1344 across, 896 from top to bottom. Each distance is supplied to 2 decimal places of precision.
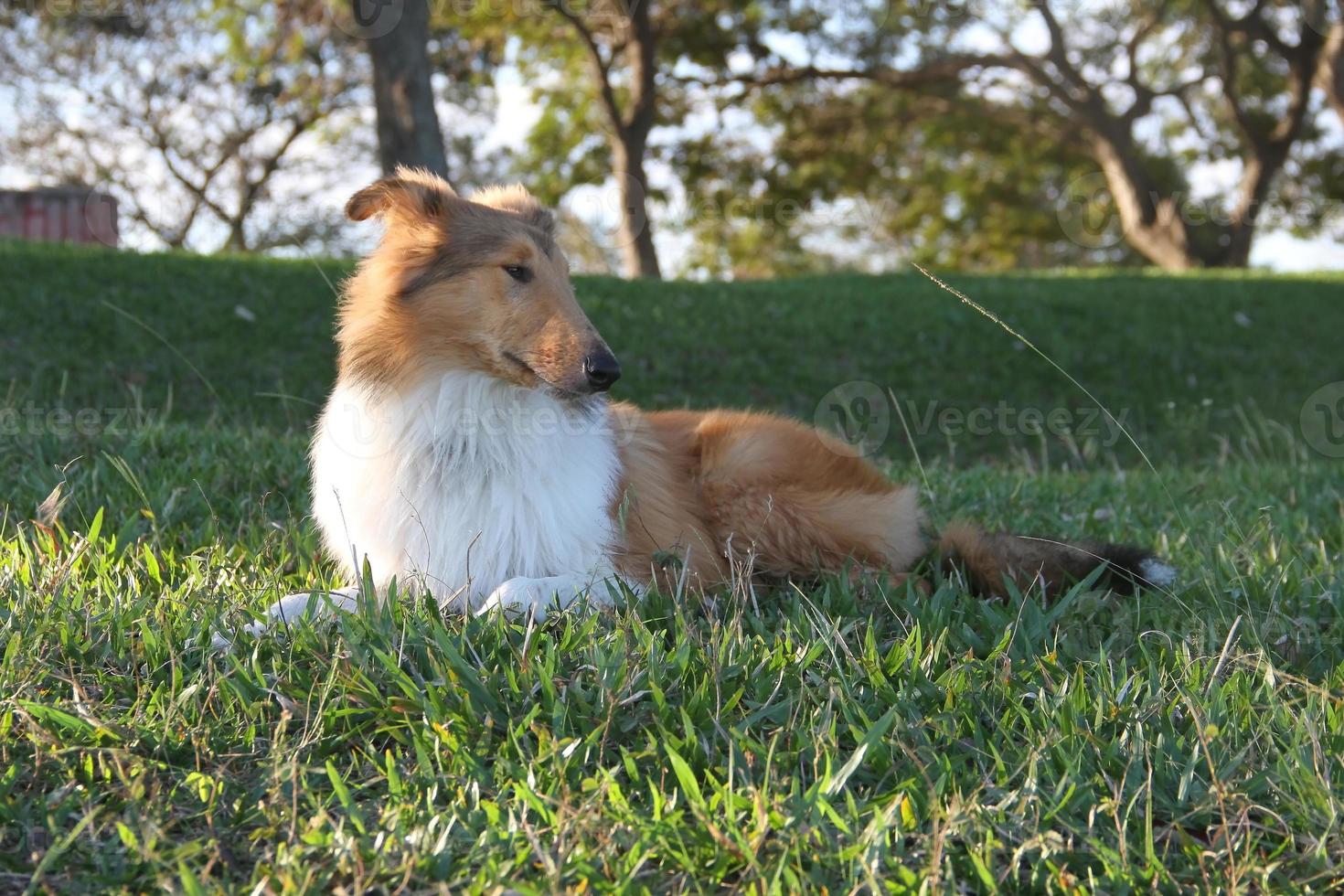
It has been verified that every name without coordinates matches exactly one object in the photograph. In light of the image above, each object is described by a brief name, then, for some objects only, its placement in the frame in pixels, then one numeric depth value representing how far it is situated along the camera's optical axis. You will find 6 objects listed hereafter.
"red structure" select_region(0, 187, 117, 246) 15.20
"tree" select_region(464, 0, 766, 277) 18.80
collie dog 3.48
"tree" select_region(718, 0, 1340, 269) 20.64
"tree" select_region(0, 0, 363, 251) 23.16
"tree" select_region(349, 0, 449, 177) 12.13
